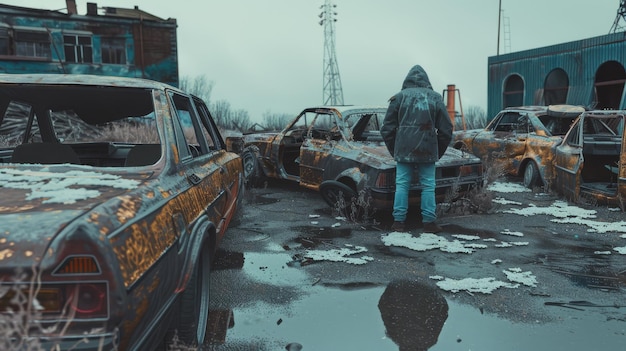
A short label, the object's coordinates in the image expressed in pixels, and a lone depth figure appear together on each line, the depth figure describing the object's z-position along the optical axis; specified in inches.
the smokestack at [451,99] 695.1
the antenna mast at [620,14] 956.0
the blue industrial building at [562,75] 679.7
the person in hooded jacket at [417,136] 205.6
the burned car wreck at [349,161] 222.7
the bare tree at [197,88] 1211.0
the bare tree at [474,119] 1006.6
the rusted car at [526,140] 314.7
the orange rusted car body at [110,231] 62.0
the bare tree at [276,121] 1042.1
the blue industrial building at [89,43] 858.8
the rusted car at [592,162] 257.9
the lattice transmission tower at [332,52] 1250.6
